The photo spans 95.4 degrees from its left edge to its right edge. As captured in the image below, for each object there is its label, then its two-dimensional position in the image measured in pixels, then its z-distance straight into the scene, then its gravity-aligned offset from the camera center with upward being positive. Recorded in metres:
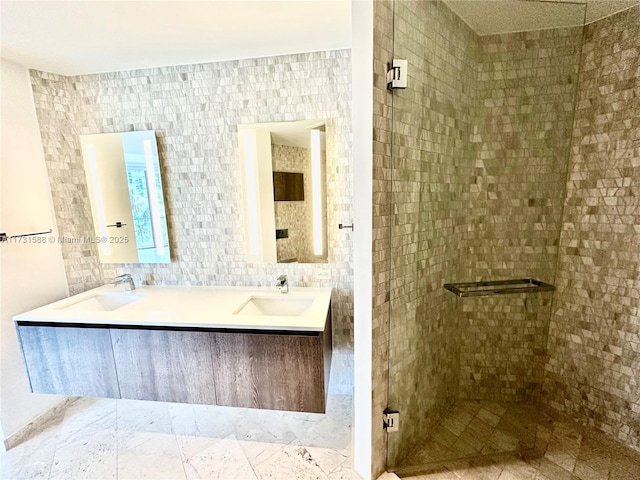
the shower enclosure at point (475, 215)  1.52 -0.16
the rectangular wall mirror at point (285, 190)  2.03 +0.02
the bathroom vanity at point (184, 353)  1.63 -0.92
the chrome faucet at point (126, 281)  2.24 -0.64
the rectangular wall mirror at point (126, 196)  2.17 +0.01
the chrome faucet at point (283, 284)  2.10 -0.65
